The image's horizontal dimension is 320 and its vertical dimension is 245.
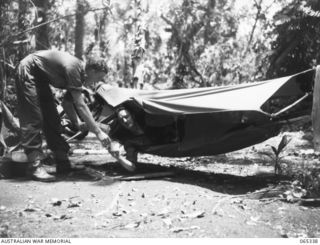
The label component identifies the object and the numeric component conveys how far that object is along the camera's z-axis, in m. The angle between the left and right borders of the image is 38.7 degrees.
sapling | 4.80
